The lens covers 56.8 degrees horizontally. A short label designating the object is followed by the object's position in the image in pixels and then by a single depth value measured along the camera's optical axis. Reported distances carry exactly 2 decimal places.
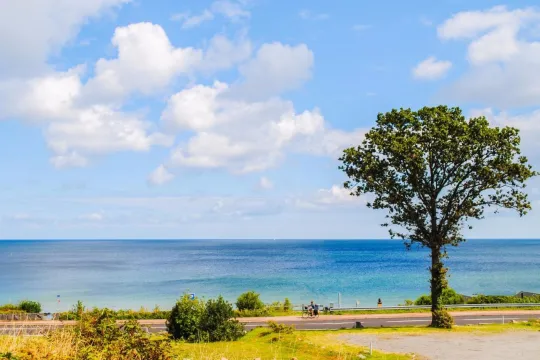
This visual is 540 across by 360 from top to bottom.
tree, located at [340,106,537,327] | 35.41
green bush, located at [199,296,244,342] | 29.86
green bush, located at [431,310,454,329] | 35.91
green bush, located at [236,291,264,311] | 53.25
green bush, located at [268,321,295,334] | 30.03
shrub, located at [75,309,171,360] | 13.28
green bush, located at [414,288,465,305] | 56.59
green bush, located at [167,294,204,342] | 29.98
